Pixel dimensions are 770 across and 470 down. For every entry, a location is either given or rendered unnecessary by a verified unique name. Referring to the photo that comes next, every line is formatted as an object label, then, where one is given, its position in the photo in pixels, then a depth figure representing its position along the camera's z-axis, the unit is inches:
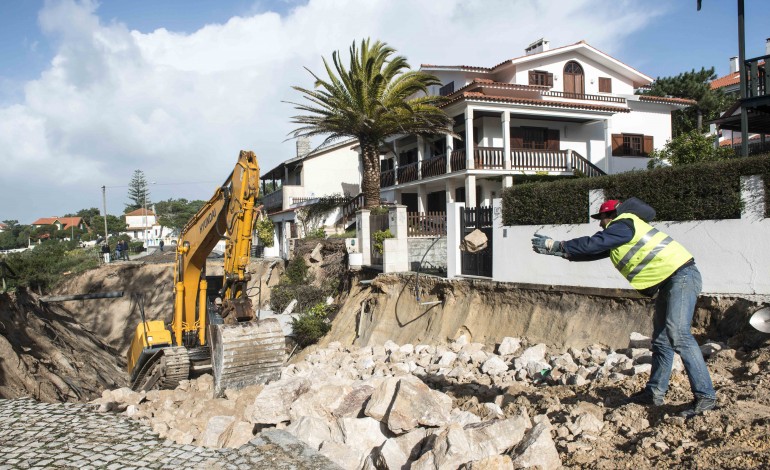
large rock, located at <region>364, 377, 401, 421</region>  219.8
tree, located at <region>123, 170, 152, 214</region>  3892.7
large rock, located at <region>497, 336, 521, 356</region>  406.0
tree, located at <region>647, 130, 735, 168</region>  676.7
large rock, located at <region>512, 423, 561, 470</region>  170.2
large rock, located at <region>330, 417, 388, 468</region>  208.2
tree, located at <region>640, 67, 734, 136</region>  1155.3
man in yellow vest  184.2
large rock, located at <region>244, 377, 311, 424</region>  241.0
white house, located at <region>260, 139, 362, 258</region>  1256.2
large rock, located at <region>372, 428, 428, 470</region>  188.9
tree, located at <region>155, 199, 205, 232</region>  3408.0
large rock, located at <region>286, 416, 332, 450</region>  213.8
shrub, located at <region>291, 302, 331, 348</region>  601.3
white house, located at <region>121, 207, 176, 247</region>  3590.1
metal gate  500.1
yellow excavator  302.8
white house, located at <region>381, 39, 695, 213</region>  852.0
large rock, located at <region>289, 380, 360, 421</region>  237.5
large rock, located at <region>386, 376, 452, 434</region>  206.2
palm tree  767.1
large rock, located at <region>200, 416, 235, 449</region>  236.4
